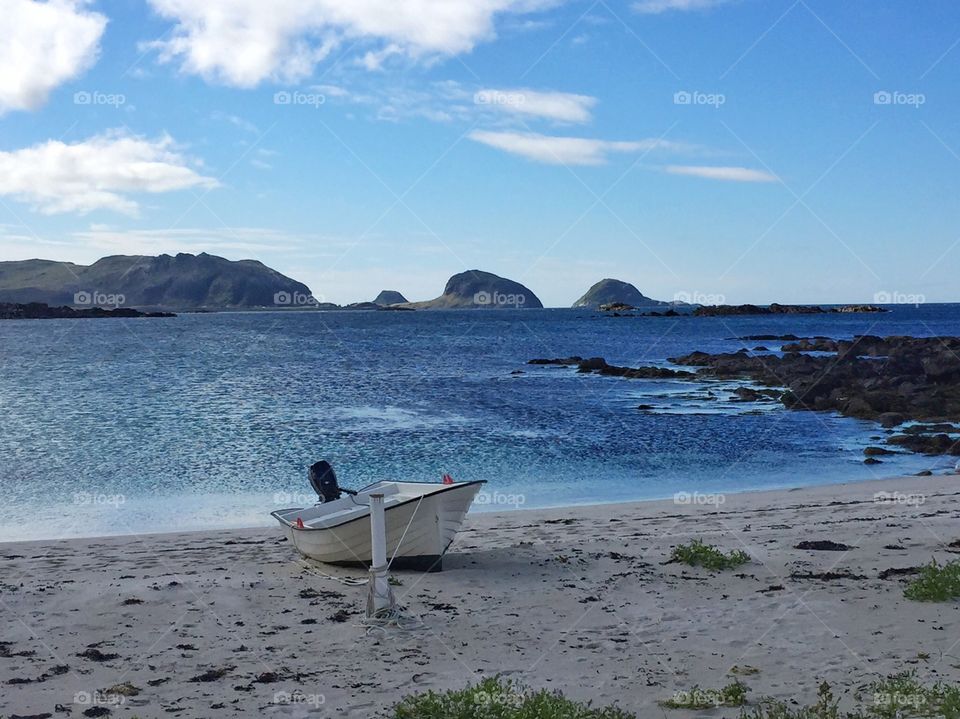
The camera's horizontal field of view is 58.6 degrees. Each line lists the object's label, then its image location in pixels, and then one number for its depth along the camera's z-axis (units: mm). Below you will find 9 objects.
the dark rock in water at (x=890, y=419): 34875
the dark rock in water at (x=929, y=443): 28266
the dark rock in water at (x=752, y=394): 44031
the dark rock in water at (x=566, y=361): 70700
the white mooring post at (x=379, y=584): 11141
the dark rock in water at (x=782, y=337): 99312
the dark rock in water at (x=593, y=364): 63175
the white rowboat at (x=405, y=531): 13141
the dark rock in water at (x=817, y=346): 75612
